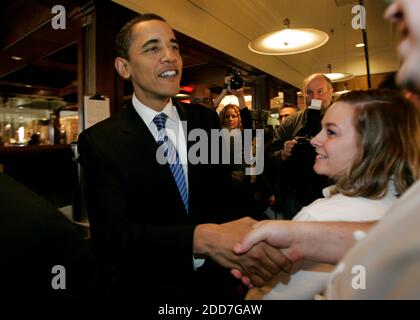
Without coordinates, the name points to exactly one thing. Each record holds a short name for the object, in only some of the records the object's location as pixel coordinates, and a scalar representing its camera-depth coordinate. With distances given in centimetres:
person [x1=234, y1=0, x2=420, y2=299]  35
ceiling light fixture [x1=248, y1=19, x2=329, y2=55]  205
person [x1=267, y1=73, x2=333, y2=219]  213
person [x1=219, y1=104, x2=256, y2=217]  256
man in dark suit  100
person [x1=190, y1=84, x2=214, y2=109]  275
